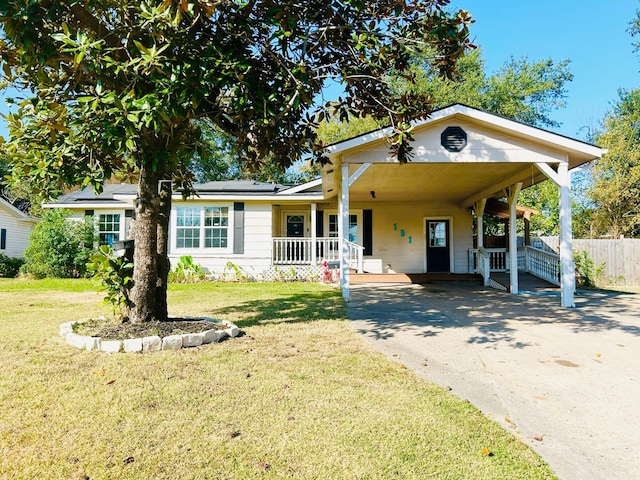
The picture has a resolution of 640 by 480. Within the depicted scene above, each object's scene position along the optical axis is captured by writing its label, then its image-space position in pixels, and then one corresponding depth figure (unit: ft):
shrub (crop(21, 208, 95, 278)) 42.42
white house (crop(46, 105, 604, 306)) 31.58
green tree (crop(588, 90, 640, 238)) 59.93
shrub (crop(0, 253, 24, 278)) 50.60
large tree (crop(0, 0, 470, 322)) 12.94
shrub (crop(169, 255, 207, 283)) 42.27
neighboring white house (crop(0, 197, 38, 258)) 59.90
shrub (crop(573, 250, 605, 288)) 42.01
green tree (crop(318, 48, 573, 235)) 82.79
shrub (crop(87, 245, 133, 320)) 16.71
